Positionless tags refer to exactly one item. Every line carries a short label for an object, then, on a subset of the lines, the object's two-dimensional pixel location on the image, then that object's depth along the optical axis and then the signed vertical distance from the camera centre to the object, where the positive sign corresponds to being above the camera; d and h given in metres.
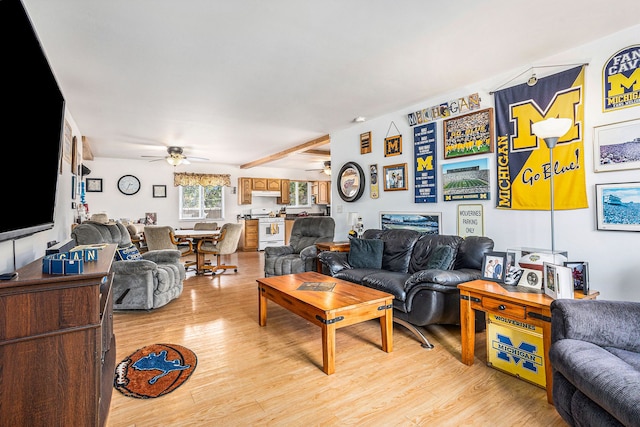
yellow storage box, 2.06 -0.91
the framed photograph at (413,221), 3.79 -0.06
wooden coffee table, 2.28 -0.69
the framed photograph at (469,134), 3.25 +0.87
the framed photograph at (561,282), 1.97 -0.42
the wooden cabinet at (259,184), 9.07 +0.95
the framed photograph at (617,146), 2.34 +0.52
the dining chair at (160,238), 5.20 -0.33
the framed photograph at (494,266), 2.43 -0.39
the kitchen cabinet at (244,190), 8.94 +0.76
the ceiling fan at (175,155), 5.96 +1.16
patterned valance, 8.12 +1.01
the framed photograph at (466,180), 3.28 +0.38
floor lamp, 2.33 +0.63
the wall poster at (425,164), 3.79 +0.63
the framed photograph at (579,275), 2.10 -0.40
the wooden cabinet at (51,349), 1.26 -0.54
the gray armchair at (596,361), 1.23 -0.65
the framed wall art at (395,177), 4.16 +0.52
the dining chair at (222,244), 5.45 -0.45
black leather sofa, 2.65 -0.56
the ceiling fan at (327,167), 7.76 +1.20
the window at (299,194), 9.94 +0.72
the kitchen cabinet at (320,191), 10.27 +0.82
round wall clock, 7.57 +0.80
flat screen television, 1.30 +0.46
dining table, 5.25 -0.30
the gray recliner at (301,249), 4.54 -0.49
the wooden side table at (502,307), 1.95 -0.61
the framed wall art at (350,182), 4.82 +0.54
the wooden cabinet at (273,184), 9.32 +0.96
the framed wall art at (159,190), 7.94 +0.68
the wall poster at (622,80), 2.33 +1.01
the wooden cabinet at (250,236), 8.55 -0.50
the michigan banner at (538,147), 2.63 +0.60
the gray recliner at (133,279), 3.37 -0.68
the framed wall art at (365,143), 4.68 +1.09
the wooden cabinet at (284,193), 9.51 +0.71
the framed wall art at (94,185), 7.23 +0.76
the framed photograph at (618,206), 2.34 +0.06
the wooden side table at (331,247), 4.23 -0.40
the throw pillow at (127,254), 3.65 -0.42
